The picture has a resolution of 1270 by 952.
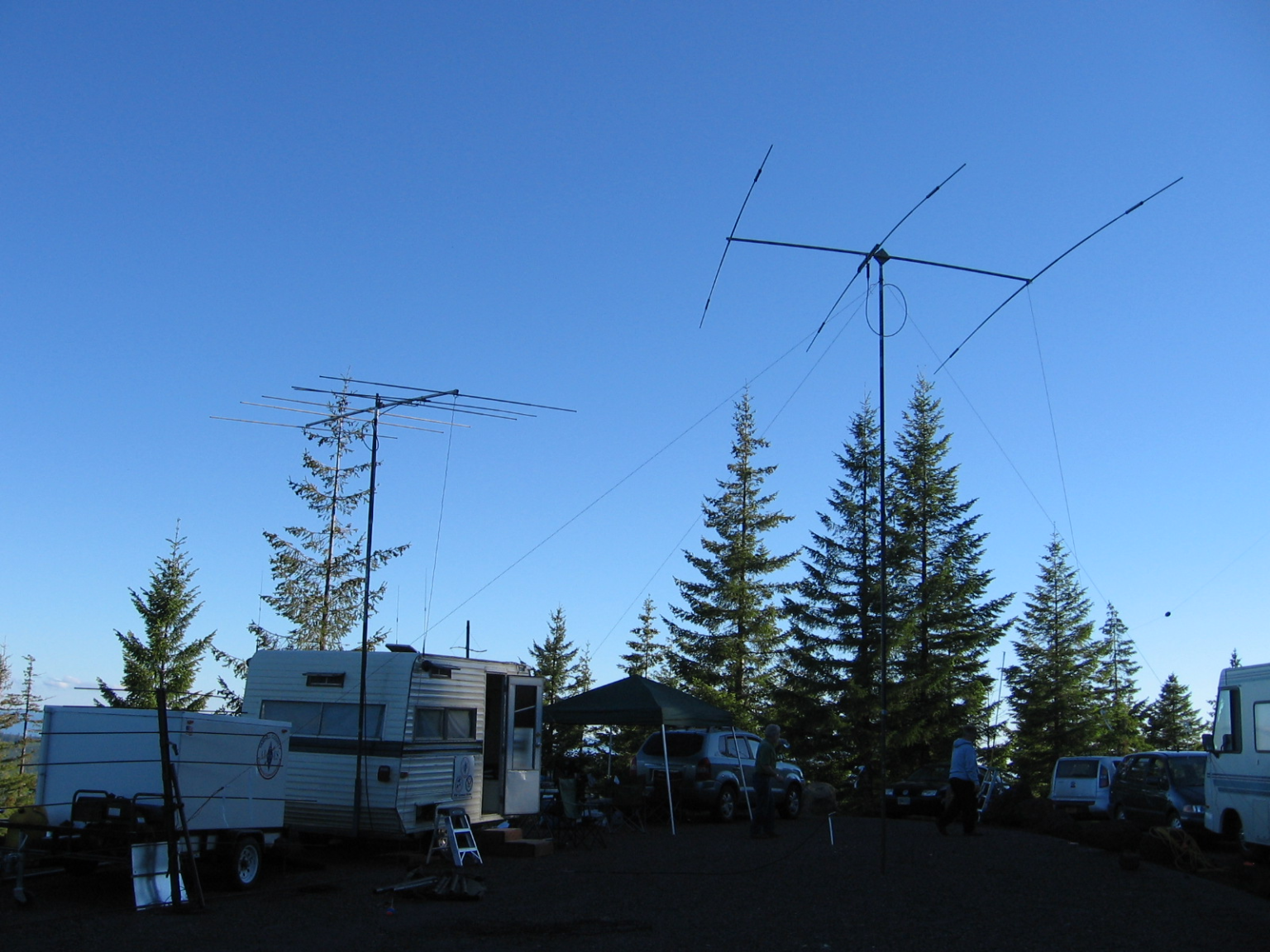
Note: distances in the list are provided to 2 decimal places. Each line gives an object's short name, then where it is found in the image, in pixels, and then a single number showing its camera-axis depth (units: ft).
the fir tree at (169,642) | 102.63
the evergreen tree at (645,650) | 151.84
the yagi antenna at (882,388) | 38.58
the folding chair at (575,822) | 50.83
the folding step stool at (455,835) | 41.47
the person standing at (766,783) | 54.85
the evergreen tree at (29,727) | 139.62
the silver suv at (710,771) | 65.46
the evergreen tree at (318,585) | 111.45
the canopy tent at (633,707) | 61.31
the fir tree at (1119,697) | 149.35
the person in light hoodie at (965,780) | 50.88
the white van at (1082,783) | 71.26
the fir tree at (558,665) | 180.75
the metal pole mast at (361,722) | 42.34
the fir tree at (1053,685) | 140.89
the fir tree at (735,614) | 129.49
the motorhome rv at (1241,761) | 42.96
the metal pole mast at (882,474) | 38.36
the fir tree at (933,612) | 114.42
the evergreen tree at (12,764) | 136.05
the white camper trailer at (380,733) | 42.80
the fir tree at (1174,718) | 202.18
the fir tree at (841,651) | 116.06
